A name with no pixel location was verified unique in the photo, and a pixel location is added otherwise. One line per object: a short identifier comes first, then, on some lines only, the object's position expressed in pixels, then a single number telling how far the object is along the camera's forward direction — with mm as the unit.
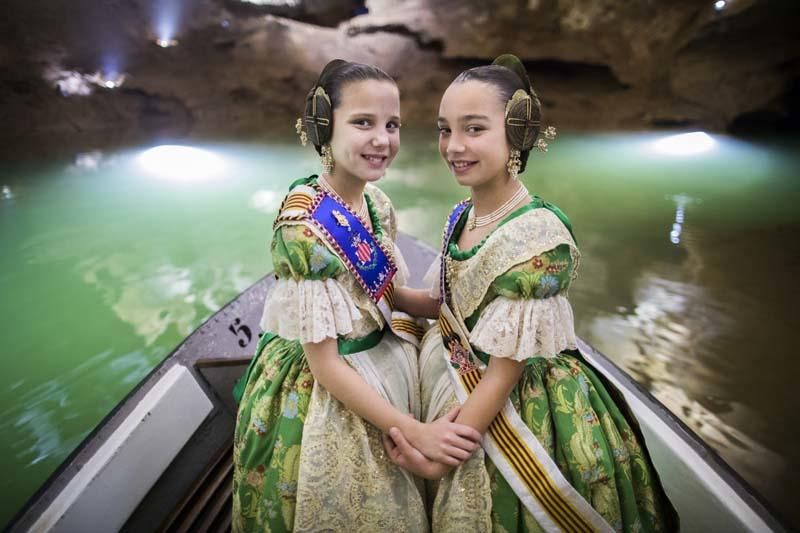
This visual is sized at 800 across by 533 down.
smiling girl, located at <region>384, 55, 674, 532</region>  1139
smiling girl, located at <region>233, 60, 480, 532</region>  1179
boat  1344
